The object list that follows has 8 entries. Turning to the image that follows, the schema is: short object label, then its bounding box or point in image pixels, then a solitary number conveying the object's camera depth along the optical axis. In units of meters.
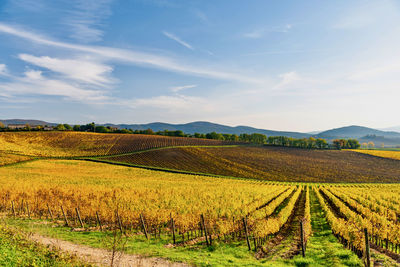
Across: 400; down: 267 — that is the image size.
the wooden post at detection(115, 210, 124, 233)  15.47
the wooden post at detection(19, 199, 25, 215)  20.64
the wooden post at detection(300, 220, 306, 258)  12.37
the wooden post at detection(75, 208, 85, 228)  17.30
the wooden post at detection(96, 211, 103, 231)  16.62
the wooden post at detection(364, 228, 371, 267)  10.20
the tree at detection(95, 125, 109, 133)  155.62
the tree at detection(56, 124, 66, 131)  151.90
